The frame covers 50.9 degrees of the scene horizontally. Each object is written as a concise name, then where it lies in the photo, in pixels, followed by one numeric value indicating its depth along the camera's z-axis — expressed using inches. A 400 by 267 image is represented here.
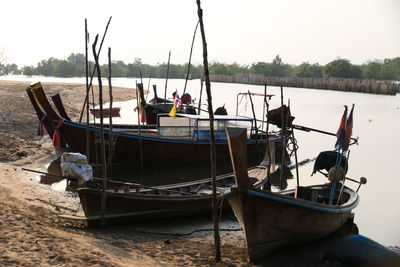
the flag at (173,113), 685.2
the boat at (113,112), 1106.8
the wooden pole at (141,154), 664.4
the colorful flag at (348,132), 403.5
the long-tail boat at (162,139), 645.9
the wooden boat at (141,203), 384.8
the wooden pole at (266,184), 467.2
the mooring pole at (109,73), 406.6
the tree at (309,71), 4239.7
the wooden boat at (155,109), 880.0
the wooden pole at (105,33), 504.2
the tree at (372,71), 4047.7
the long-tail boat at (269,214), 293.4
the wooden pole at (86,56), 522.5
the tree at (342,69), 3690.9
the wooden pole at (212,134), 309.9
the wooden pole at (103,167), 378.0
